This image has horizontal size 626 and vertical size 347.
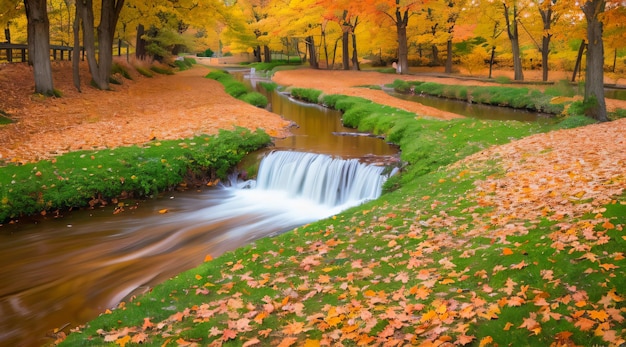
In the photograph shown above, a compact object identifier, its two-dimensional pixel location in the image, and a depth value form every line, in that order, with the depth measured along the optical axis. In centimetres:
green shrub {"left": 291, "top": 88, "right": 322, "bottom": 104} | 2597
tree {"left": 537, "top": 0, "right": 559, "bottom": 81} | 2660
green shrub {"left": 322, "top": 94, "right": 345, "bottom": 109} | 2358
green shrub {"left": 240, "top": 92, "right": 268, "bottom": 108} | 2352
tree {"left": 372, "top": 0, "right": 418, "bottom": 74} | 3409
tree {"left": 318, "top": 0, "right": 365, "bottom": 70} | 3547
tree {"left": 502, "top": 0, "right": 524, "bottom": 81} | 2903
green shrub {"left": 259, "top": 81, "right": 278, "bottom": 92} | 3262
